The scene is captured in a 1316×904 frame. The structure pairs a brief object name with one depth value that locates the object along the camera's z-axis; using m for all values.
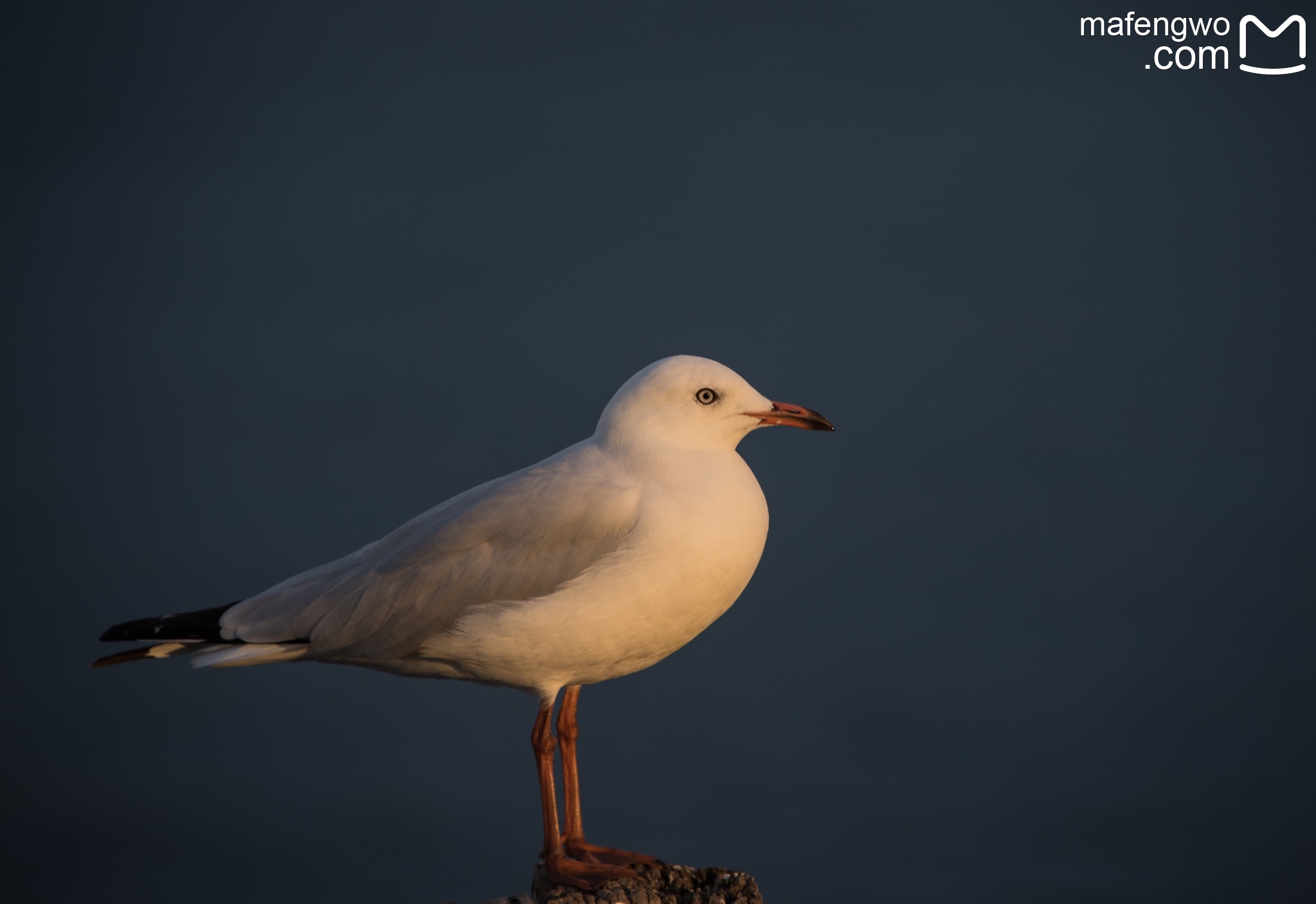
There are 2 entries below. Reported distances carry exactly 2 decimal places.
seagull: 11.98
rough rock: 12.05
